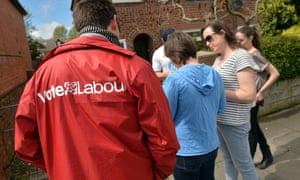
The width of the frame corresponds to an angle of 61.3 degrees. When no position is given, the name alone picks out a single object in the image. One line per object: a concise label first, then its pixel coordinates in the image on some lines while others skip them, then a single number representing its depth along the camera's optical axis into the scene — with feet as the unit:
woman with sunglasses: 6.97
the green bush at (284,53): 17.90
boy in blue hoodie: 5.97
